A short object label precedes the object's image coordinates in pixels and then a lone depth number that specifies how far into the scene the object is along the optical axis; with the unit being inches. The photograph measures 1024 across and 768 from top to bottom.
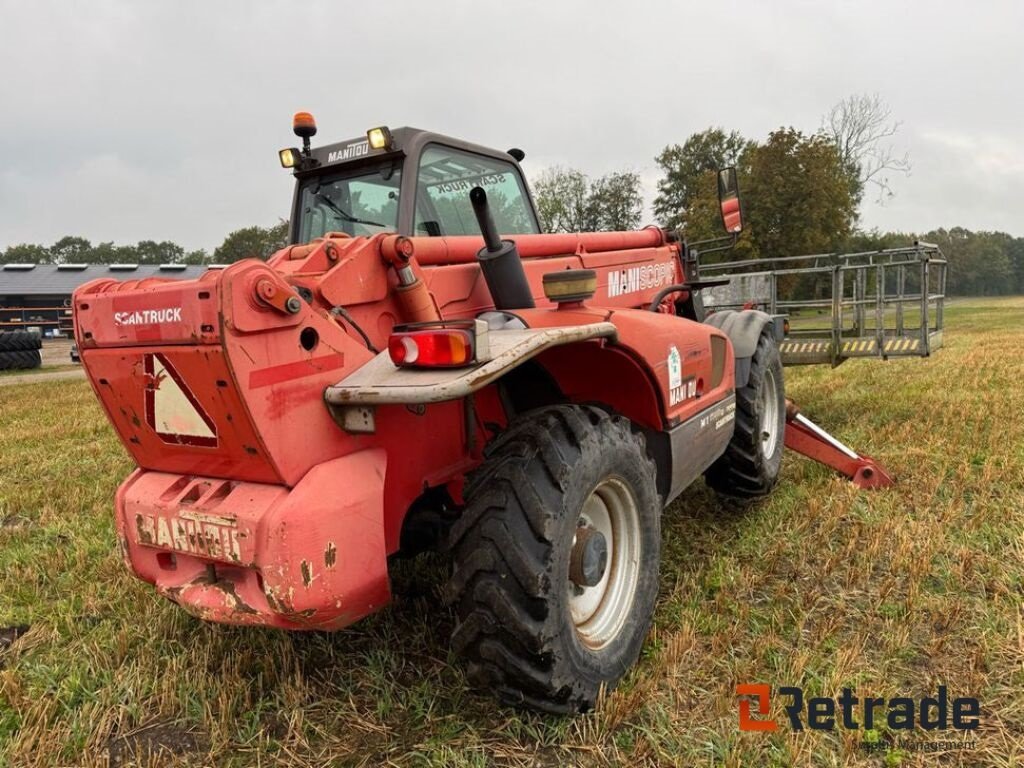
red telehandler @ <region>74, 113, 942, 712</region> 73.1
